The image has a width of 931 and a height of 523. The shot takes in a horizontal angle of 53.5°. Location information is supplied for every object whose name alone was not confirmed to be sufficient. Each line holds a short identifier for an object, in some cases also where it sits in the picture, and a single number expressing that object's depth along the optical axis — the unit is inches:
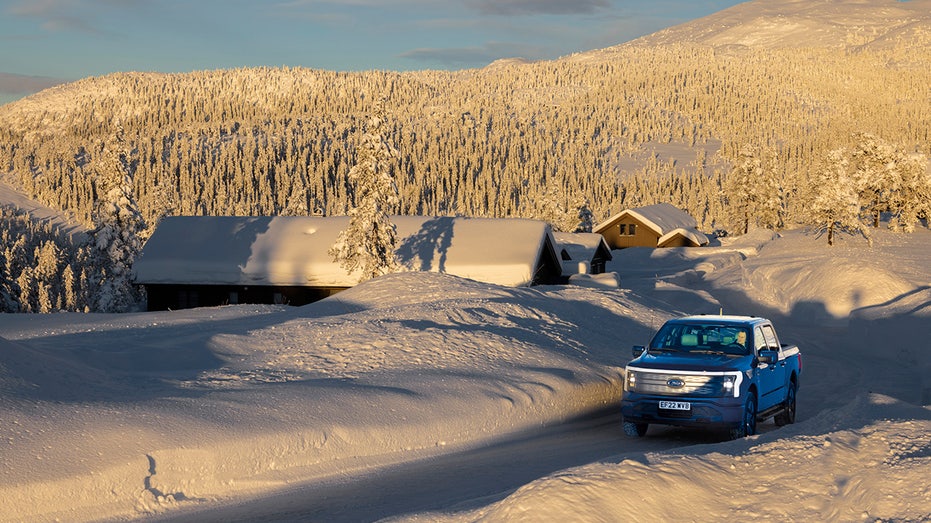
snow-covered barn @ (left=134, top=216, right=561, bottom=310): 1809.8
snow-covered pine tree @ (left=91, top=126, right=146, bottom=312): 2144.4
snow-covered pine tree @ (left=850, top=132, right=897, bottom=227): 3508.9
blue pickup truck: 537.6
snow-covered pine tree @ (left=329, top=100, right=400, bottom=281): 1587.1
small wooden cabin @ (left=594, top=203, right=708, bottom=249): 3863.2
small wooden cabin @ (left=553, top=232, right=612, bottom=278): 2728.8
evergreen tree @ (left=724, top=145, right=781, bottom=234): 4360.2
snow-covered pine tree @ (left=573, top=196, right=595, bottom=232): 4345.5
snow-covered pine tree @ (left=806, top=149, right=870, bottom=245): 2913.4
